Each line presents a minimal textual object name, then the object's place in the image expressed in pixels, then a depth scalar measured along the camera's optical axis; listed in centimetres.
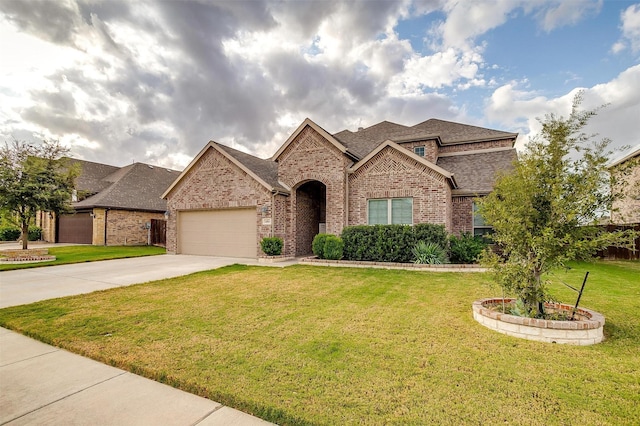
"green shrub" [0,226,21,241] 2651
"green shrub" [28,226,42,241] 2497
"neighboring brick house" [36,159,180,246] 2075
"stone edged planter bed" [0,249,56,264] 1284
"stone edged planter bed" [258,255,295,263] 1274
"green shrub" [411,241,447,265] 1080
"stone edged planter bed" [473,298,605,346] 405
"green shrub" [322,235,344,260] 1213
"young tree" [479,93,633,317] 445
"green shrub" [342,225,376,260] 1184
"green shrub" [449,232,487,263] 1134
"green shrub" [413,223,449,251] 1117
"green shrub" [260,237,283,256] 1312
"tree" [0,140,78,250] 1312
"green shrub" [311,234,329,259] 1270
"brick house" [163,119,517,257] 1285
